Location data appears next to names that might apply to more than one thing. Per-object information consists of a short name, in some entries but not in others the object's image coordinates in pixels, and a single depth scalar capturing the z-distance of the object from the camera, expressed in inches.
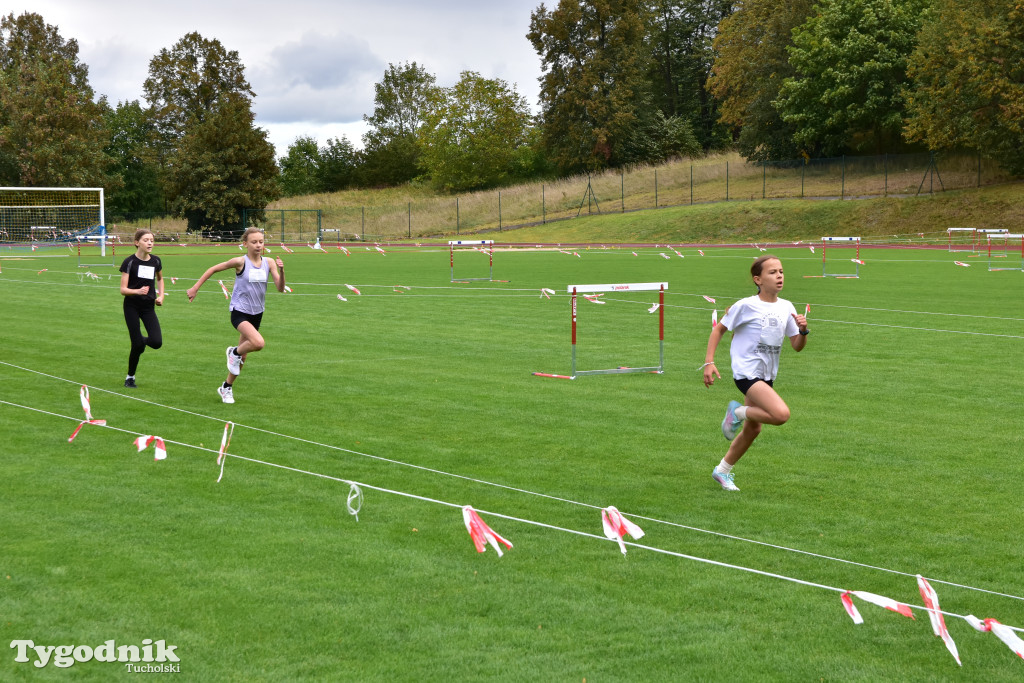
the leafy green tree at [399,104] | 4478.3
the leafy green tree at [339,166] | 4244.6
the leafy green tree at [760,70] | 2945.4
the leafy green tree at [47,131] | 2994.6
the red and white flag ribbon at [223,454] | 343.5
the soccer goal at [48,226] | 2220.7
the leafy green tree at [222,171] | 2864.2
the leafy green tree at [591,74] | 3260.3
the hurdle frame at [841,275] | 1238.3
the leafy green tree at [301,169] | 4163.4
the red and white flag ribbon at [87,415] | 400.9
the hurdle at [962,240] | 1878.4
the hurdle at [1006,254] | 1402.8
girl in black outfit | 523.2
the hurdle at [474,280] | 1191.6
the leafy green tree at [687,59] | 3786.9
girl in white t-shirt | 317.7
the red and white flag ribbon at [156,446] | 364.8
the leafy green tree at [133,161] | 3703.0
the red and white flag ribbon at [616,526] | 276.1
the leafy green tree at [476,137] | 3609.7
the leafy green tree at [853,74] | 2593.5
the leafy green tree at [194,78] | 3312.0
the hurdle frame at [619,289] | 521.0
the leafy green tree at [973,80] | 2135.8
